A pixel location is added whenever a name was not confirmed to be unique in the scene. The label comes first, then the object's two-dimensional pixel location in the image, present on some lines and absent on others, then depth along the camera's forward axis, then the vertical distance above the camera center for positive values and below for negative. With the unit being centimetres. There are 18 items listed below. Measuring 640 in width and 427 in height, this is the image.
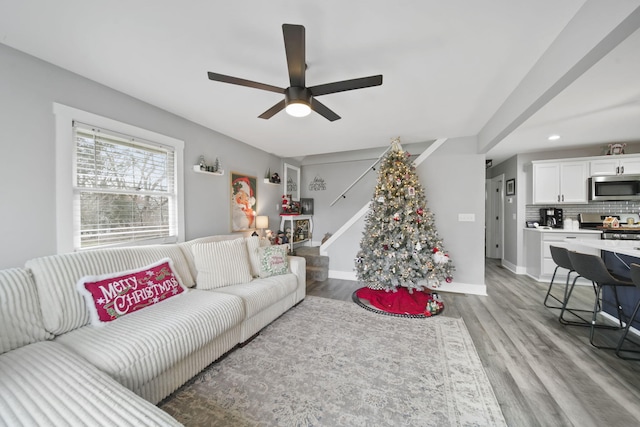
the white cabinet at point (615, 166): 363 +73
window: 198 +29
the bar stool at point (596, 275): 209 -61
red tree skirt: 281 -121
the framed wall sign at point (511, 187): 455 +48
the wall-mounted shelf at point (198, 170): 306 +57
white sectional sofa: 86 -72
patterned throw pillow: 272 -60
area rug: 138 -123
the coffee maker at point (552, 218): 409 -13
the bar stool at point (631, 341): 174 -106
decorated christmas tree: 300 -36
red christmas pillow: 156 -59
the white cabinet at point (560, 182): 391 +51
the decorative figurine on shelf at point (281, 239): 442 -53
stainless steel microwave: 368 +38
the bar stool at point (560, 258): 261 -56
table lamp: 399 -18
